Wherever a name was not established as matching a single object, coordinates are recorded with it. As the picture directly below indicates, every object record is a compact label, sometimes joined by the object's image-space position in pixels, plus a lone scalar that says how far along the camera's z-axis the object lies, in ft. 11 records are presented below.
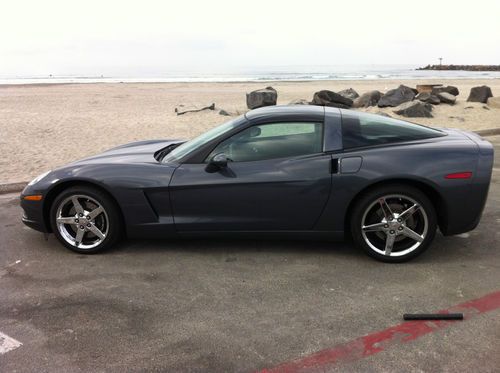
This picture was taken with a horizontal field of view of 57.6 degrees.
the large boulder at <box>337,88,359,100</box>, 65.68
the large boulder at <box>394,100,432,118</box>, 47.39
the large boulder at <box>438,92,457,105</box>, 56.18
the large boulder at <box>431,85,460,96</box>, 60.16
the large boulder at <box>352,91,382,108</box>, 58.85
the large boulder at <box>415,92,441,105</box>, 55.26
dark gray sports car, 12.34
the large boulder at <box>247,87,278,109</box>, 58.65
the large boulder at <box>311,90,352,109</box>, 55.06
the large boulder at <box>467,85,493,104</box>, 57.41
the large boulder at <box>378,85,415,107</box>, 55.72
